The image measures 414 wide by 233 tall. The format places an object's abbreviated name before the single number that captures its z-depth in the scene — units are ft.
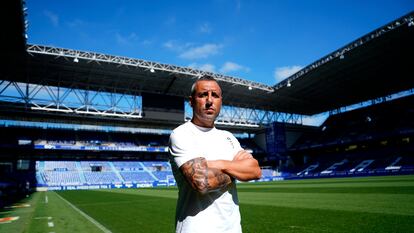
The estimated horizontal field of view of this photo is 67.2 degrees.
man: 6.99
